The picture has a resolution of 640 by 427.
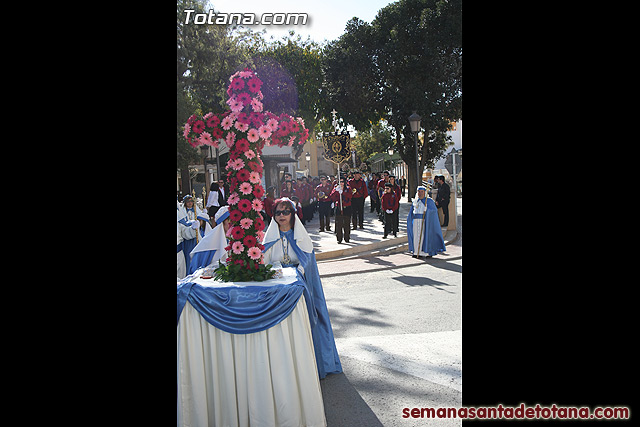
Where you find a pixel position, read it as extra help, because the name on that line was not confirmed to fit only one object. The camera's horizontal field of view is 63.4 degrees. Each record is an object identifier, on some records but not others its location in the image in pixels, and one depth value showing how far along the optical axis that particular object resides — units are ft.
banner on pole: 52.01
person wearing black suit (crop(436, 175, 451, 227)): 51.88
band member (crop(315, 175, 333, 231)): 55.16
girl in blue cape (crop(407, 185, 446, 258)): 36.68
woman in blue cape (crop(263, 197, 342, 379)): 14.93
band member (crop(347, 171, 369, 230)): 49.65
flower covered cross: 12.82
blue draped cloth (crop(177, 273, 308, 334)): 11.52
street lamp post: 51.22
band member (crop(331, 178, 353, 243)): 44.96
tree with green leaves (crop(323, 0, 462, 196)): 79.61
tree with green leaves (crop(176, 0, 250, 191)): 59.88
